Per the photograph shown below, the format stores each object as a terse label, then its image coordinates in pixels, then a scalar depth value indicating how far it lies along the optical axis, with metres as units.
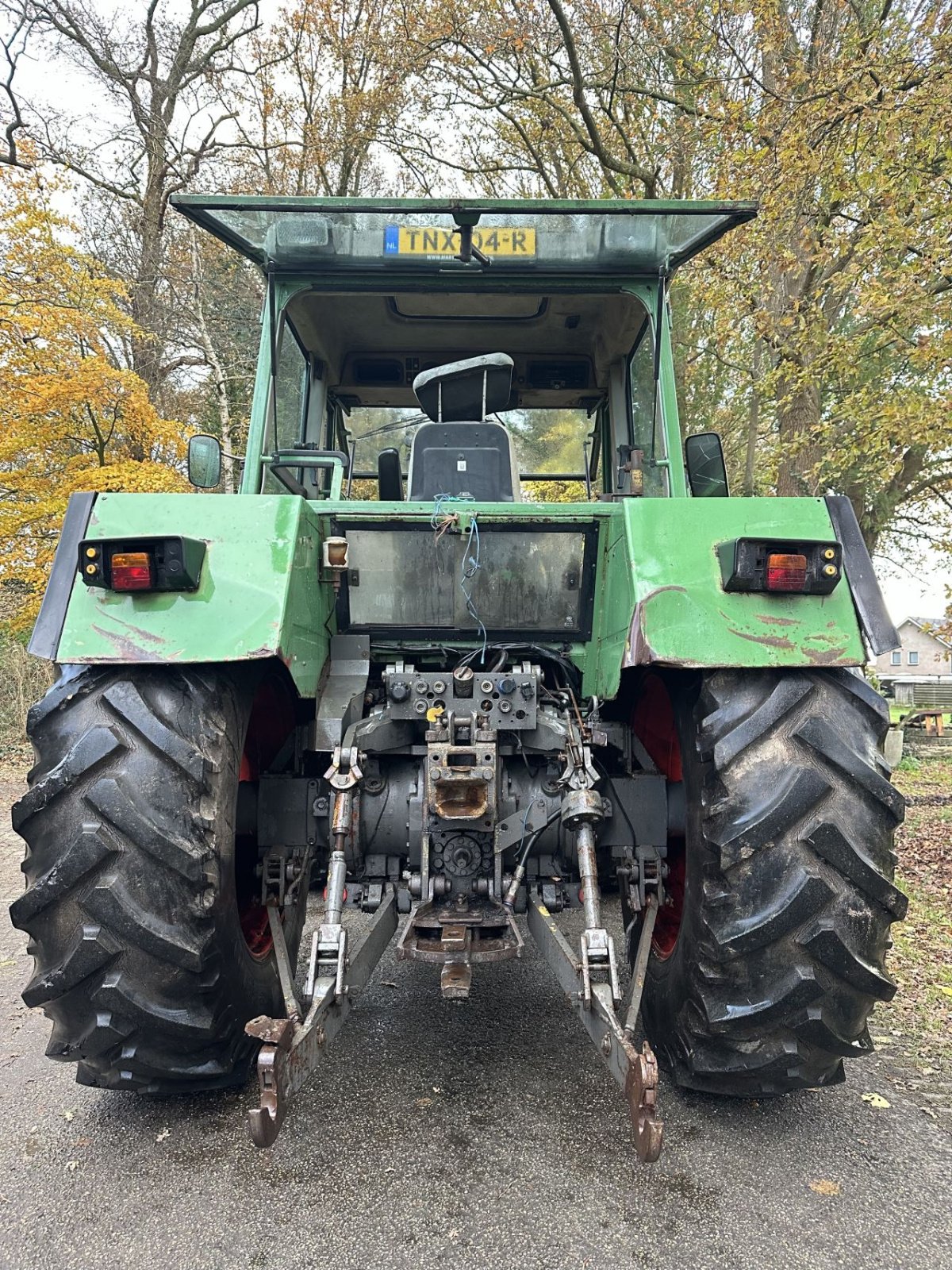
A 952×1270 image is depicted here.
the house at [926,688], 10.91
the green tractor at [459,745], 2.17
